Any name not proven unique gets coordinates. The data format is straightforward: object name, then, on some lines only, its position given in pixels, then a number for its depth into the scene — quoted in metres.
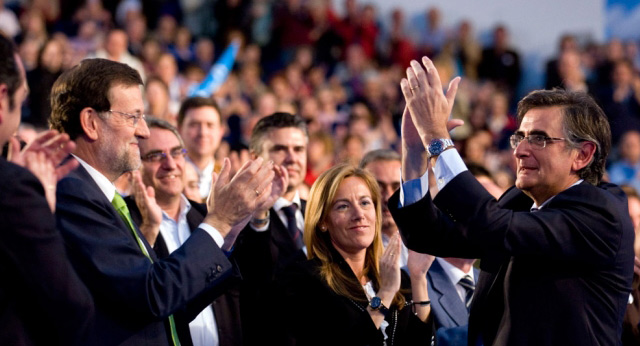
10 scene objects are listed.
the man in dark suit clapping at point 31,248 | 2.18
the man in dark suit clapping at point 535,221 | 2.74
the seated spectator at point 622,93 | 10.76
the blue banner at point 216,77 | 8.77
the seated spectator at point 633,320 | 4.04
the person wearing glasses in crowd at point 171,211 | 4.03
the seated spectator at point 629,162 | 9.48
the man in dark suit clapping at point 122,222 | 2.64
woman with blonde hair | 3.60
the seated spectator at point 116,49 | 8.83
